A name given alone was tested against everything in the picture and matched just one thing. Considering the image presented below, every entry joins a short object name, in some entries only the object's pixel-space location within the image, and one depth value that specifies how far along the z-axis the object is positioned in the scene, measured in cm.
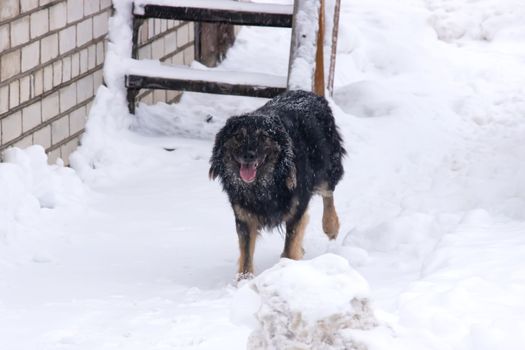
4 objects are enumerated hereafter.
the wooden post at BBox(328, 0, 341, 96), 1712
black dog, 987
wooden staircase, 1473
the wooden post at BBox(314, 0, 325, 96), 1477
